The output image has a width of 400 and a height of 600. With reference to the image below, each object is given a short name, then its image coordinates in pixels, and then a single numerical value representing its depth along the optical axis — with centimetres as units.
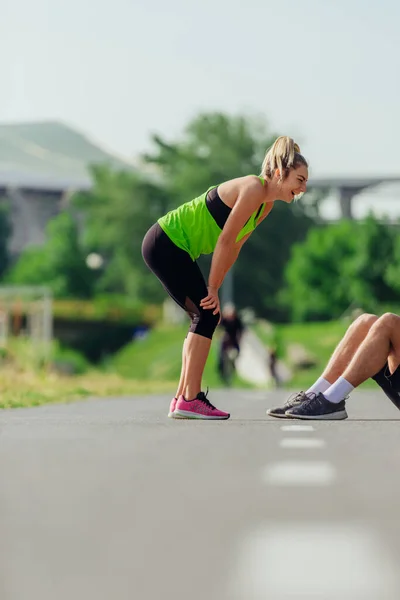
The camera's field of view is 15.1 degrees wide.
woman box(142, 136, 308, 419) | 905
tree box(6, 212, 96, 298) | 9956
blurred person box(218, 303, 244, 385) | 3041
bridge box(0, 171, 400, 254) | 11956
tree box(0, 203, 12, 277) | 11600
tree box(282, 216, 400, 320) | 7700
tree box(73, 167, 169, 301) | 9756
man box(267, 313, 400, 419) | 893
